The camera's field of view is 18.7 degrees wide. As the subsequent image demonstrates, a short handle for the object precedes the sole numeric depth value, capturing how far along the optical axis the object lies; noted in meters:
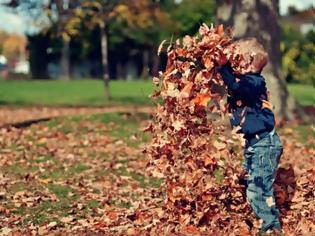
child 8.38
